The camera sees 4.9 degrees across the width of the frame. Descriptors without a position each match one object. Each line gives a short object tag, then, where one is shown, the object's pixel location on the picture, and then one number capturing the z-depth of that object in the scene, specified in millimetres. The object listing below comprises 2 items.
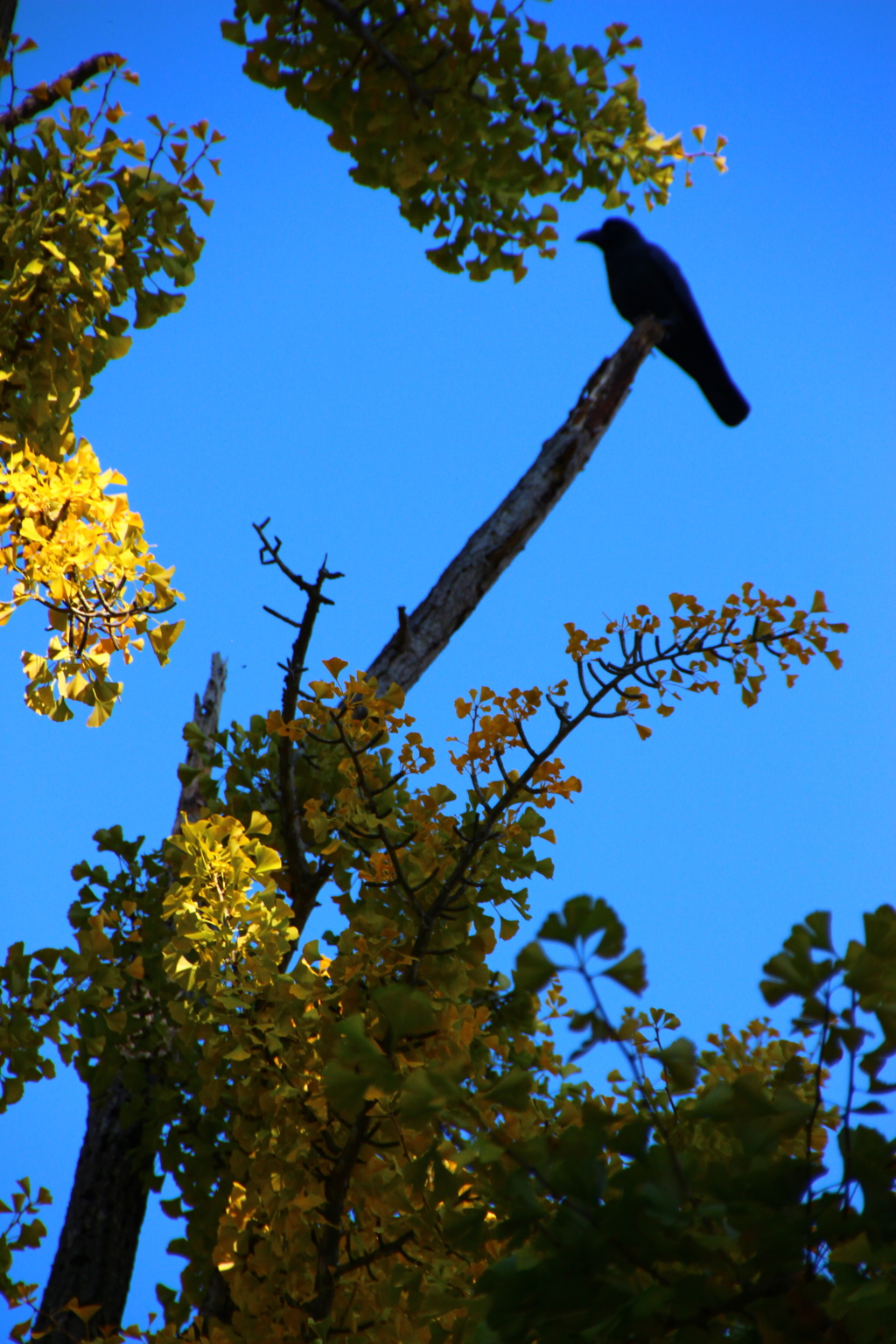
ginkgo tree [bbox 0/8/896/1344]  6858
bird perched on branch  19421
